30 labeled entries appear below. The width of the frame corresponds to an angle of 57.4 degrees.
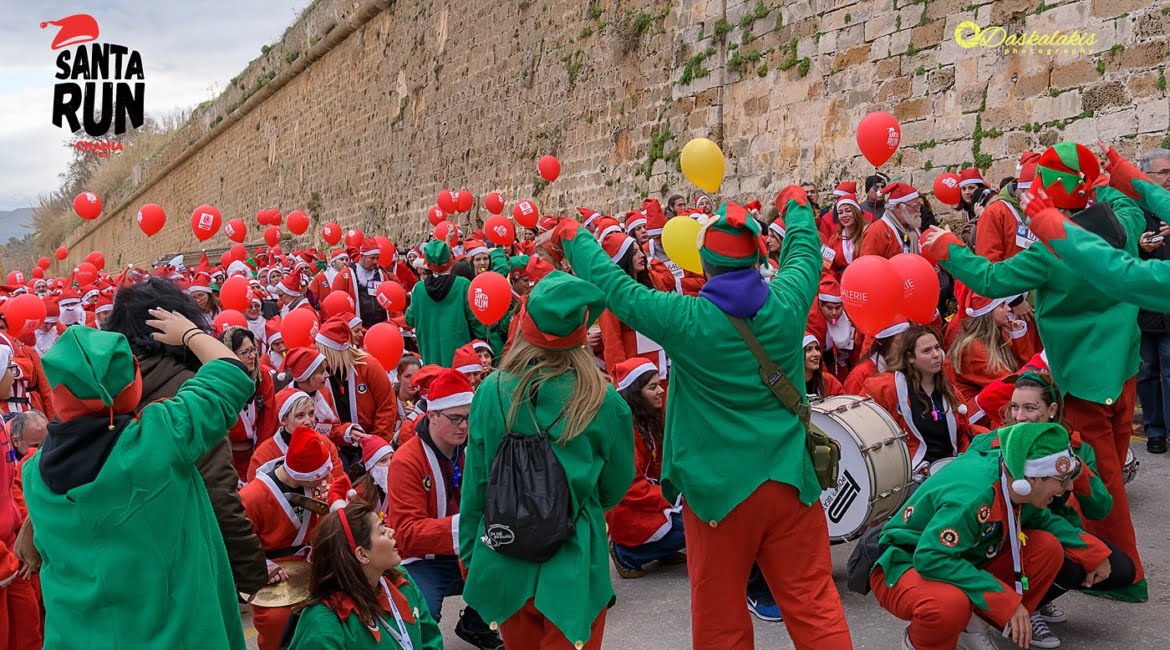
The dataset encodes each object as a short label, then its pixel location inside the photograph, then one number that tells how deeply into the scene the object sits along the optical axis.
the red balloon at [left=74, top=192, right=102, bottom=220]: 13.14
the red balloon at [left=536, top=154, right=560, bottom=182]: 13.12
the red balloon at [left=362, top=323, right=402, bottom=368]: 6.55
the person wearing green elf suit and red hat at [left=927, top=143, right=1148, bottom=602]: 3.96
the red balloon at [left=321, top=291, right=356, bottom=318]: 7.74
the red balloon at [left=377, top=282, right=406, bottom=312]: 9.01
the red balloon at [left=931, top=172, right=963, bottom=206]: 7.93
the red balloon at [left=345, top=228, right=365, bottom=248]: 12.14
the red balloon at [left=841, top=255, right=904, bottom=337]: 4.93
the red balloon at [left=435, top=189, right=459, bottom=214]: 14.35
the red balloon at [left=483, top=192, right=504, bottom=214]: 13.66
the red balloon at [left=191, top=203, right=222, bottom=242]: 12.27
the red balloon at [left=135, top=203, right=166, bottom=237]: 13.17
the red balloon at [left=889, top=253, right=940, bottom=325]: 5.03
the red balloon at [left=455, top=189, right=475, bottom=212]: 14.86
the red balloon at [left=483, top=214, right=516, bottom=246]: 11.11
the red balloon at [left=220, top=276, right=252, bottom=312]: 8.70
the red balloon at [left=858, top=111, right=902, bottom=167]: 7.18
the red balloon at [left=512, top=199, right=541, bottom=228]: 12.09
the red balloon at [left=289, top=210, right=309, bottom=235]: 17.17
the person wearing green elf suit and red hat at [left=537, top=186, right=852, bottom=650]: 3.20
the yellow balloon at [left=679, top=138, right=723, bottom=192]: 6.77
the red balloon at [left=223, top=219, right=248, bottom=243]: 15.01
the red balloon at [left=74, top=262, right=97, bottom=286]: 14.39
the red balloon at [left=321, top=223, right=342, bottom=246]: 14.55
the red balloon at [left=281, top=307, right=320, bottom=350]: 6.11
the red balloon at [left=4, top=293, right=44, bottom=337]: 8.38
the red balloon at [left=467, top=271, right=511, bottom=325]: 7.00
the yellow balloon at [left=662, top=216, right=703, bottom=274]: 5.44
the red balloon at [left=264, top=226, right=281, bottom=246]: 17.25
